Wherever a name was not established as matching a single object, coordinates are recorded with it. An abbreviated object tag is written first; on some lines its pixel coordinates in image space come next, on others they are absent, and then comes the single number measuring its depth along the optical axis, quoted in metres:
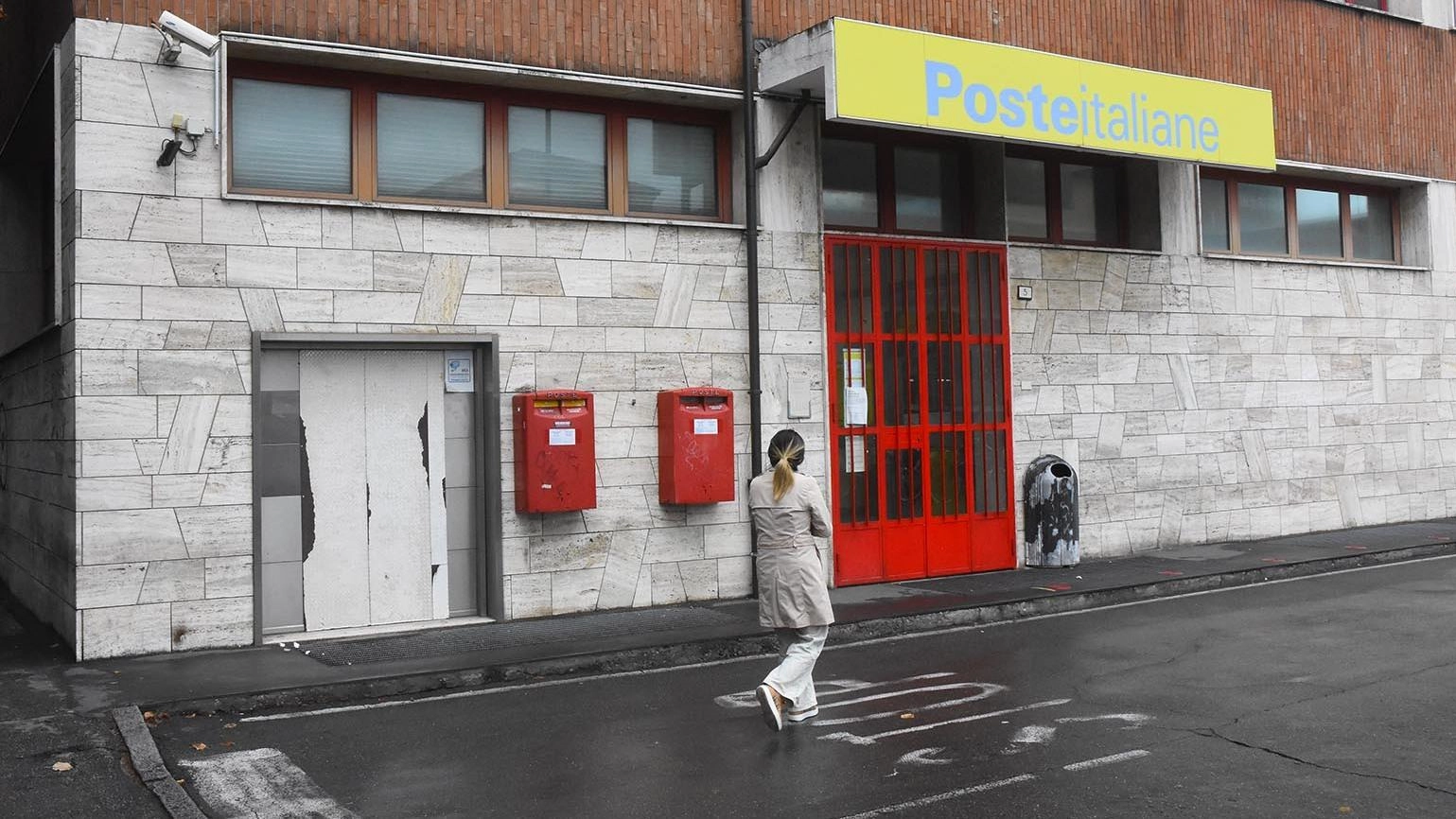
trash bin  13.81
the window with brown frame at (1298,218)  16.38
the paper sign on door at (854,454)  12.90
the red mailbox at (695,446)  11.55
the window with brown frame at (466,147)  10.62
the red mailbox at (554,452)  10.89
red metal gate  12.91
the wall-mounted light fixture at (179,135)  9.62
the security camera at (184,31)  9.41
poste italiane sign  11.70
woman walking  7.55
